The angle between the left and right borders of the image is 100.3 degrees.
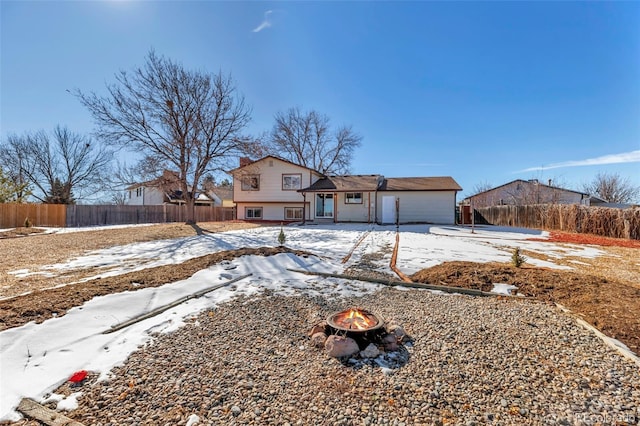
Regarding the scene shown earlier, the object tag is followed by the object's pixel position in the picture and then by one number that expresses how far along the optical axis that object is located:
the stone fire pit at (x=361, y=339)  2.51
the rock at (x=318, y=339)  2.77
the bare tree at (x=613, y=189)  26.59
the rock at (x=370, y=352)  2.53
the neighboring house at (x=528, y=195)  25.80
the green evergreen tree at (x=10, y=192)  18.54
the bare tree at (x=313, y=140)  32.41
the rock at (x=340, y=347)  2.57
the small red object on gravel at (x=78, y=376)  2.15
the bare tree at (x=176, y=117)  15.43
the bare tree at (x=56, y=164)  27.23
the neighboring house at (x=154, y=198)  33.21
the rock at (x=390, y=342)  2.67
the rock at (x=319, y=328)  2.98
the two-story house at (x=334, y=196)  18.34
